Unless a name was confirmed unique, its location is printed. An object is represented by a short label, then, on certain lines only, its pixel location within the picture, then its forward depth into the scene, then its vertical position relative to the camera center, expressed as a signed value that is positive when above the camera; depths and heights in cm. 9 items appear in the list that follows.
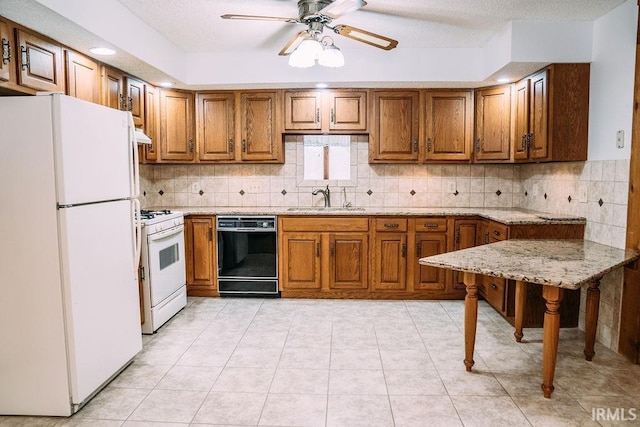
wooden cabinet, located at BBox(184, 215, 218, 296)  452 -72
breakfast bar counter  235 -47
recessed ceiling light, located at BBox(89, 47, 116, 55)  318 +95
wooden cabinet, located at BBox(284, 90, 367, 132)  464 +75
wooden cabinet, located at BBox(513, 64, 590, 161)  360 +56
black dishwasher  450 -73
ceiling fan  253 +100
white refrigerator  226 -37
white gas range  354 -72
